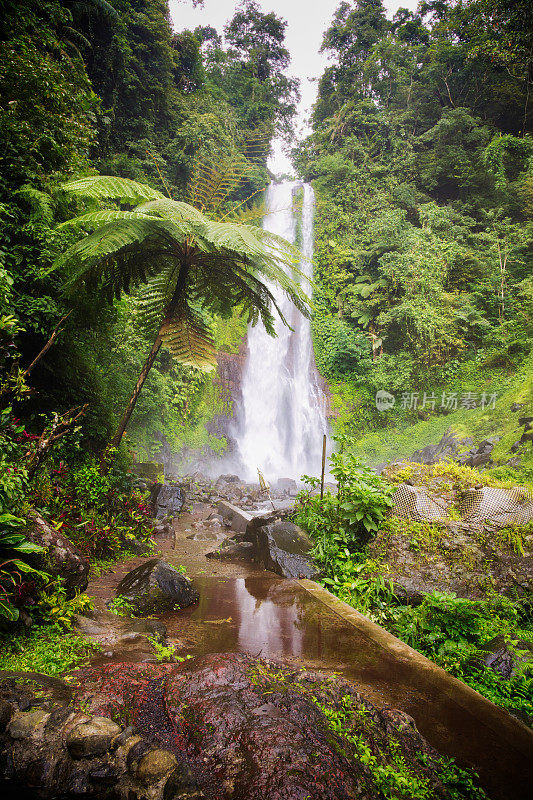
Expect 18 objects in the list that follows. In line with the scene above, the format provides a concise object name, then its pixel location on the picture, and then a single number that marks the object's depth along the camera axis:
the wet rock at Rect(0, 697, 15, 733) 1.27
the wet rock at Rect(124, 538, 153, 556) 4.62
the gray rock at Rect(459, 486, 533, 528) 3.35
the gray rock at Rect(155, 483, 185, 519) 7.26
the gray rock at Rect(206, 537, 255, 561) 4.86
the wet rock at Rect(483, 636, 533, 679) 2.17
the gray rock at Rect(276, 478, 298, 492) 10.91
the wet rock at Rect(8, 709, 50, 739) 1.26
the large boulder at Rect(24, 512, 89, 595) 2.46
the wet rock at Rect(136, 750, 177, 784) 1.18
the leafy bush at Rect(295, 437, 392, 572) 3.75
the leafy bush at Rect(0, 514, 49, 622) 1.98
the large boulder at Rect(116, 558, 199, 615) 2.97
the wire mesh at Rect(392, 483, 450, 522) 3.65
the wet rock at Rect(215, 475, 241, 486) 11.04
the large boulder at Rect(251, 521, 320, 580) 3.92
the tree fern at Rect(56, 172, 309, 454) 3.43
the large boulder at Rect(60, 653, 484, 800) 1.21
